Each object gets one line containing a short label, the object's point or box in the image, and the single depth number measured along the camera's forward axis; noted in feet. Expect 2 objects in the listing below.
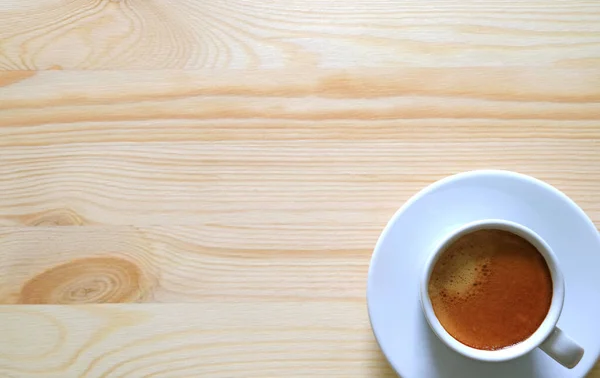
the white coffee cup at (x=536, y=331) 2.20
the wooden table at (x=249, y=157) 2.68
